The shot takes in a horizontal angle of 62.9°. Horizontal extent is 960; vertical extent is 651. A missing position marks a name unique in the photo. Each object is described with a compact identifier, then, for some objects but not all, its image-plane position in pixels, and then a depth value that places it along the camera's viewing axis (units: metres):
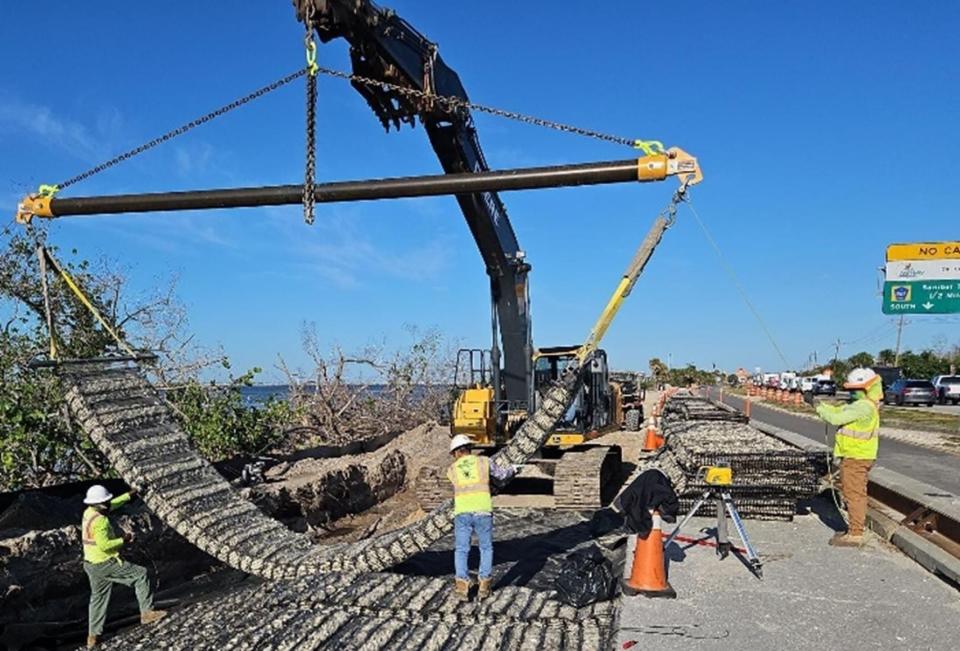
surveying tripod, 6.74
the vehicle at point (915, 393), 36.03
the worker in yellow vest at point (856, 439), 7.65
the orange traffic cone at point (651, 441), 14.31
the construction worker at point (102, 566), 6.74
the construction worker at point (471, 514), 6.68
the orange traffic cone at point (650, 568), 6.24
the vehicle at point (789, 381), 49.02
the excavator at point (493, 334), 8.45
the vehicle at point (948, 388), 38.88
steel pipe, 5.84
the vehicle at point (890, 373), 46.18
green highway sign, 32.88
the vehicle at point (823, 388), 42.75
